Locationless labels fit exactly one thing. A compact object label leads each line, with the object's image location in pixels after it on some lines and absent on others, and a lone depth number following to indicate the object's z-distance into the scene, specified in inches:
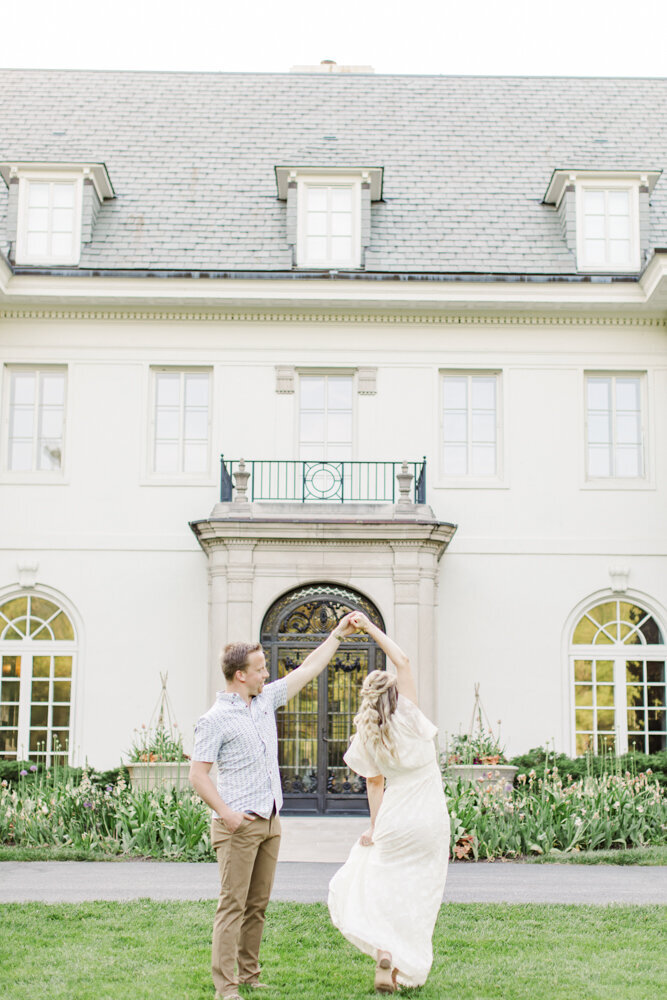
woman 236.5
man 226.8
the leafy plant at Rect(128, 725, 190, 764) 555.5
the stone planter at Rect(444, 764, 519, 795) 546.4
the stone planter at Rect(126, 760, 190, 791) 542.9
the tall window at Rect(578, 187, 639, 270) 660.1
